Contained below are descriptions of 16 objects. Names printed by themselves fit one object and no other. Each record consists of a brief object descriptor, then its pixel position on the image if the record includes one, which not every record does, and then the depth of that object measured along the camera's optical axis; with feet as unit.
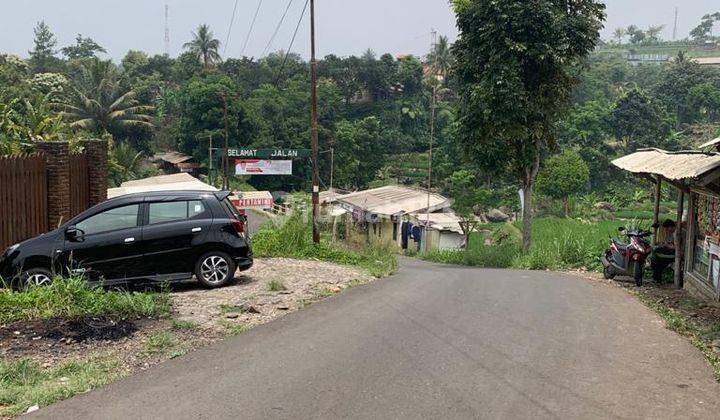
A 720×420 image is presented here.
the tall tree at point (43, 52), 289.33
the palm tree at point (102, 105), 162.81
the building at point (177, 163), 196.13
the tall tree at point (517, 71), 72.13
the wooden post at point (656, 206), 48.96
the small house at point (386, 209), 116.16
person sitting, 45.98
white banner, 167.12
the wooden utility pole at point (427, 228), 112.88
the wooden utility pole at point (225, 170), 128.87
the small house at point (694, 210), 35.35
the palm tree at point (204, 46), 288.10
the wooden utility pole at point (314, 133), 60.83
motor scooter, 46.06
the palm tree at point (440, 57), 292.12
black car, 35.76
